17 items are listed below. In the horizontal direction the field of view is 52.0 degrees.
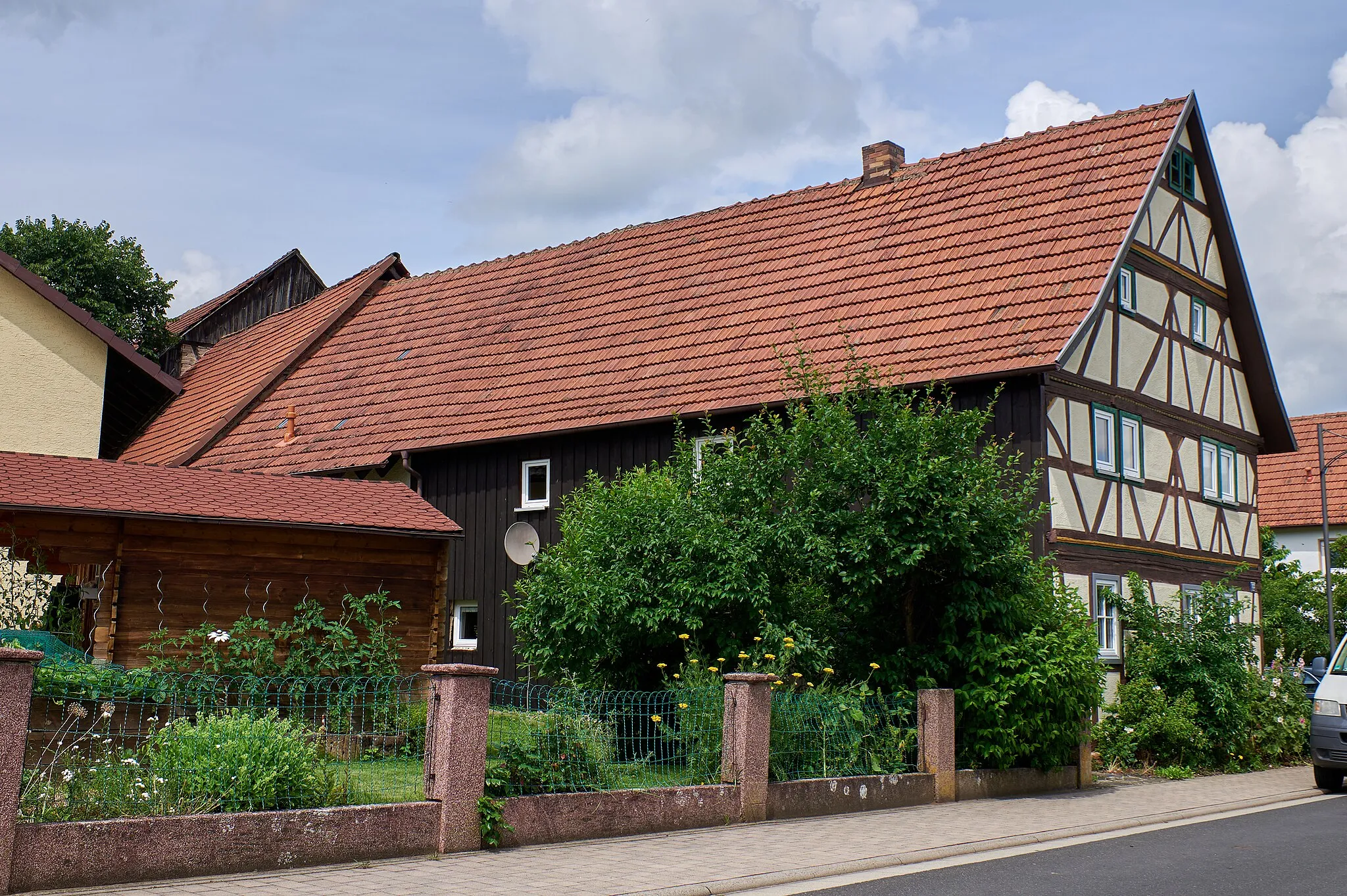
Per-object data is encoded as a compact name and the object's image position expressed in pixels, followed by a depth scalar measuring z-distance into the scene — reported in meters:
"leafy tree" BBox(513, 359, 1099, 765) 14.20
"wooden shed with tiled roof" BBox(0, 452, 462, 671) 13.88
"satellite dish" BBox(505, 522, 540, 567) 21.53
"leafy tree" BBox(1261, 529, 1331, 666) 24.70
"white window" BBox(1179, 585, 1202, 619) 19.72
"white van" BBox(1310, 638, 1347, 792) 15.70
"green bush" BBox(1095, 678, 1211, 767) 17.84
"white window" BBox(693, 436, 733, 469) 15.93
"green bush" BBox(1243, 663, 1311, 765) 19.34
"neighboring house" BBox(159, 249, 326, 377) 38.25
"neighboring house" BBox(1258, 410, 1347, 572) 42.12
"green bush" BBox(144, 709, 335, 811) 8.88
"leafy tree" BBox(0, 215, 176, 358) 36.09
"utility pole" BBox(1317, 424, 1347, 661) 27.70
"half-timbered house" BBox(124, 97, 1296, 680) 19.28
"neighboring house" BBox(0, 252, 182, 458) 22.66
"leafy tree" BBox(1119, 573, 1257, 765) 18.33
